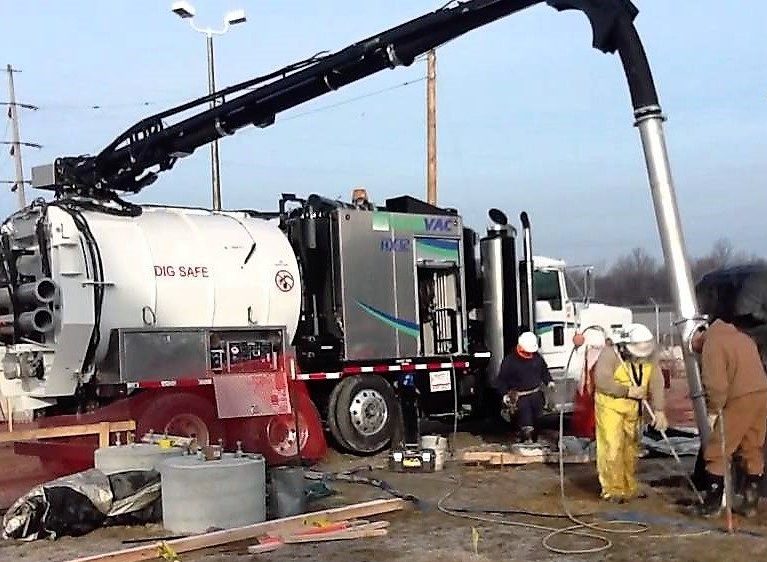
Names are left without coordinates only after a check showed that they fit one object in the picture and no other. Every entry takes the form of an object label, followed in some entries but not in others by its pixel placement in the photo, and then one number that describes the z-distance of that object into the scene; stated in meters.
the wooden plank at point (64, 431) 11.12
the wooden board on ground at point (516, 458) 13.24
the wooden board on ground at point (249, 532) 8.41
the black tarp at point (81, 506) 9.34
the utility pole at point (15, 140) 51.34
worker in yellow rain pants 10.45
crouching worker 15.18
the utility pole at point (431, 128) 25.61
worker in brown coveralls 9.46
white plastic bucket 13.07
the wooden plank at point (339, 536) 9.02
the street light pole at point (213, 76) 20.84
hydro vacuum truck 12.38
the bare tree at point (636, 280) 58.88
